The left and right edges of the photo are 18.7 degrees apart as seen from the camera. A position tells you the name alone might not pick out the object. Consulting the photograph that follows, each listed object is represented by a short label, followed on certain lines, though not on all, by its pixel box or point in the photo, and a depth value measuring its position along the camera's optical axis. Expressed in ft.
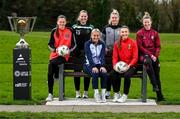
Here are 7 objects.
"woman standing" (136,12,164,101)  38.99
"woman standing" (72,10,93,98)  40.45
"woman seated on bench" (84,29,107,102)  38.34
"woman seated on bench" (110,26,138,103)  38.47
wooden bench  38.91
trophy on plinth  38.97
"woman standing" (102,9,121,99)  39.58
